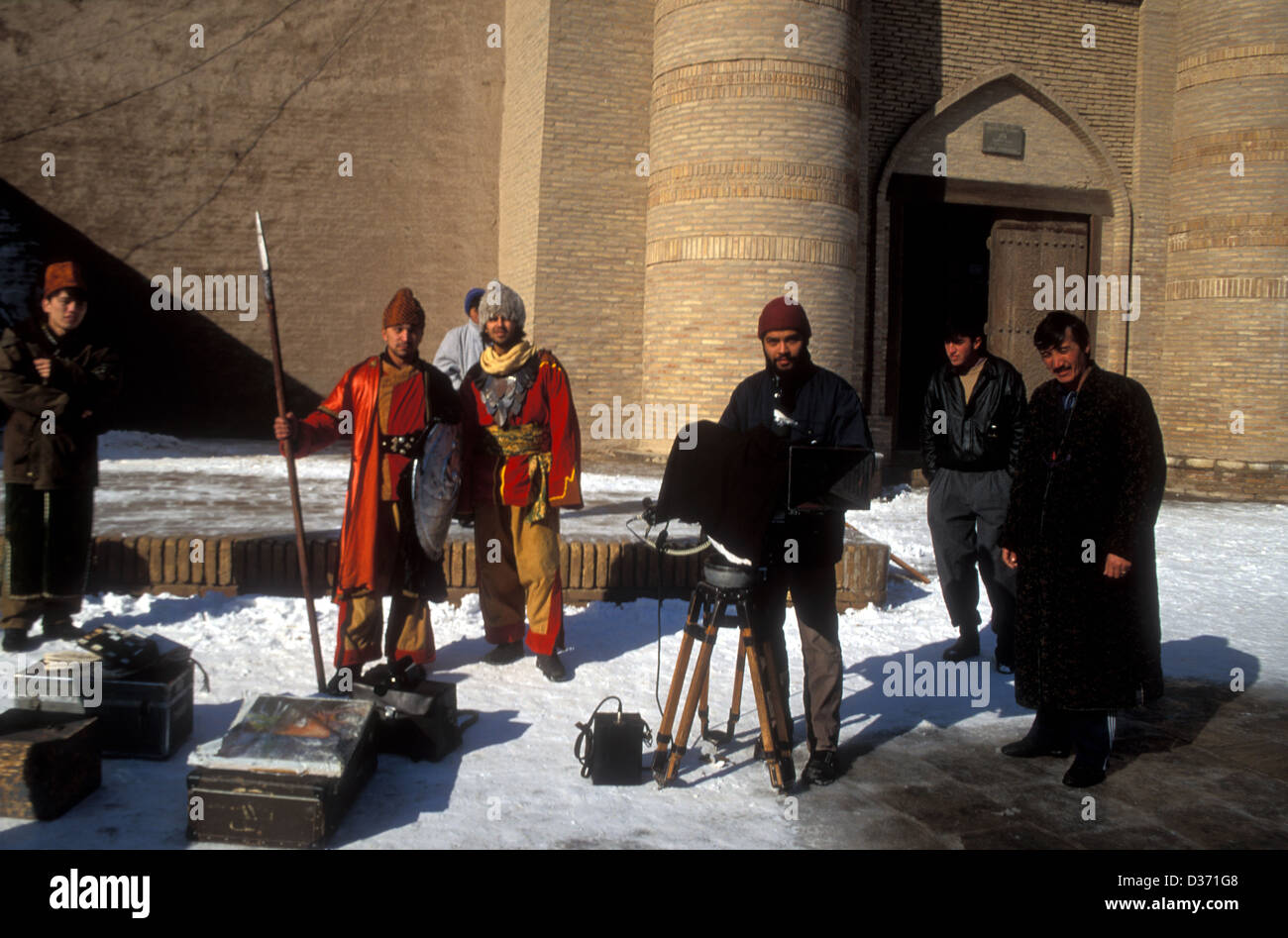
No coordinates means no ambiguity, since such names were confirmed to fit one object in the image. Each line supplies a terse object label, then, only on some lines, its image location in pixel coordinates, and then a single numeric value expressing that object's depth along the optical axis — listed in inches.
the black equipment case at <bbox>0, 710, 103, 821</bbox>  124.0
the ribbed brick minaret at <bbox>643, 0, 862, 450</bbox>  433.4
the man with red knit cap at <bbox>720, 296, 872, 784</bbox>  146.9
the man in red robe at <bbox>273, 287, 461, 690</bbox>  178.2
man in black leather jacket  205.8
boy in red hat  196.4
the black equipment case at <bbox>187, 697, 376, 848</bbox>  121.8
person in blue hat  274.4
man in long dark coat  144.9
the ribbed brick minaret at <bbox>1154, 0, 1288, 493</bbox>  492.7
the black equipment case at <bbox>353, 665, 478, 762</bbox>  148.8
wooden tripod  141.0
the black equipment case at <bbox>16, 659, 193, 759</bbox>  146.5
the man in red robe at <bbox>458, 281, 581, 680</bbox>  193.6
